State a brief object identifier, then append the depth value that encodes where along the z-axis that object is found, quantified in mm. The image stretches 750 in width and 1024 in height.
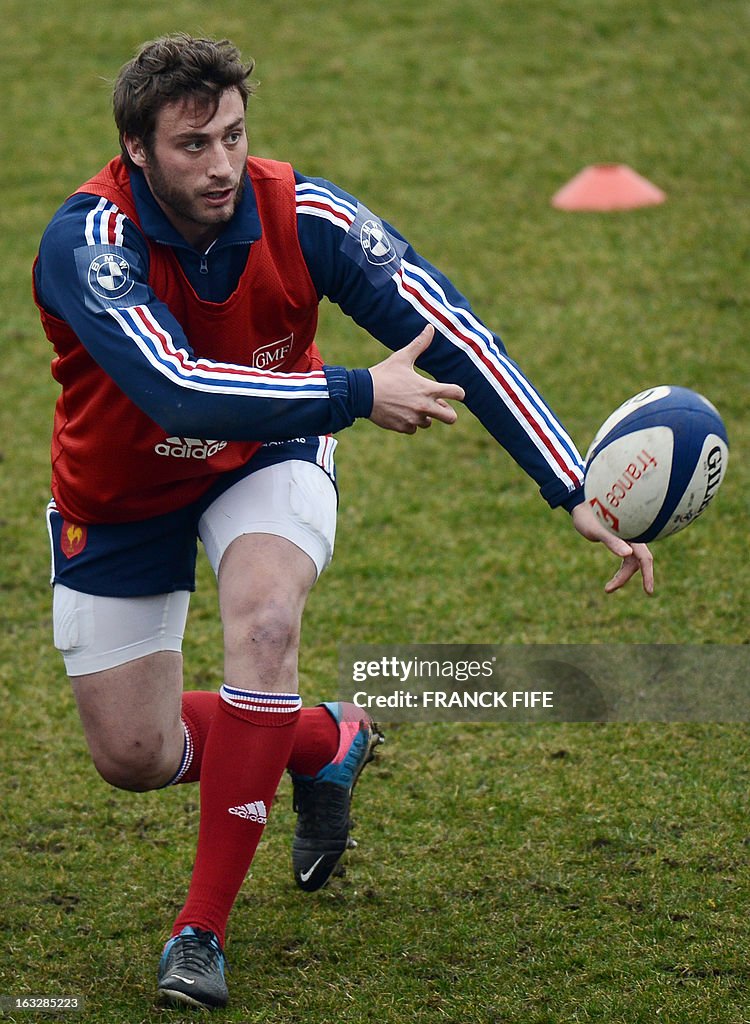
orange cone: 19062
